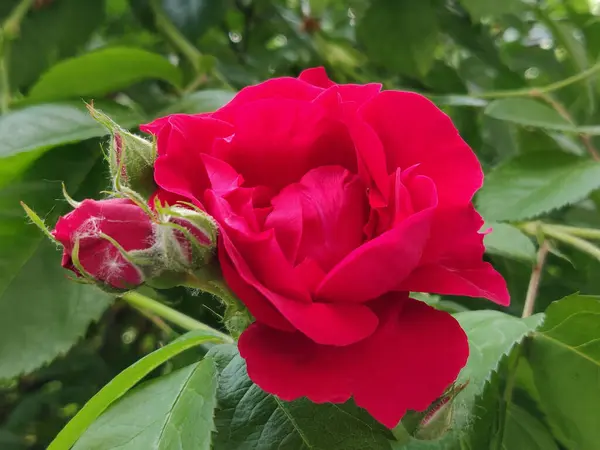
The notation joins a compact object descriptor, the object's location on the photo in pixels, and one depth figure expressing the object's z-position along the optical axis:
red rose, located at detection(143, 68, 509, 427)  0.22
